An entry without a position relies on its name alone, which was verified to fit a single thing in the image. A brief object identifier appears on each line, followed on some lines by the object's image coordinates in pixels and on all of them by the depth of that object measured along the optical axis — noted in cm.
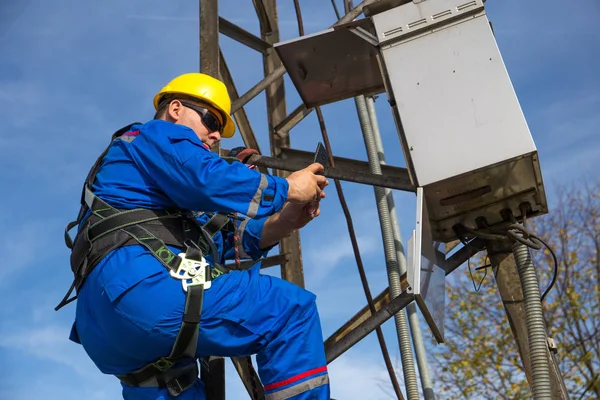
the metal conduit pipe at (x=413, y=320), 468
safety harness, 234
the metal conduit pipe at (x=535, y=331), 308
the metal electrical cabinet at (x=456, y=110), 302
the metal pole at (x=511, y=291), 349
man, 231
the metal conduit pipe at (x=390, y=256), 417
